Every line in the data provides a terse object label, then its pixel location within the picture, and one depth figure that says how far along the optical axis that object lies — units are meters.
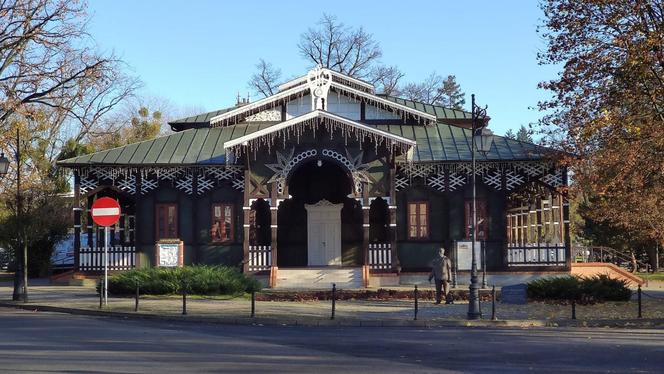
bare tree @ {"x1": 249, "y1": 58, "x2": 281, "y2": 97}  66.31
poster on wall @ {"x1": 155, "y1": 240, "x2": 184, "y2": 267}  30.52
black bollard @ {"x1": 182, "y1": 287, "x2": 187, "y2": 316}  21.09
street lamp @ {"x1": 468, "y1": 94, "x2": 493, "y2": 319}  20.48
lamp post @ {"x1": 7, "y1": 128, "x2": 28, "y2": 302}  25.48
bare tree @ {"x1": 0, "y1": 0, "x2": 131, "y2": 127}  28.66
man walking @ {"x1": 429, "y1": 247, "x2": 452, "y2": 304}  24.91
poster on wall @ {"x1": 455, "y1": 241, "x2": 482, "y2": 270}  30.55
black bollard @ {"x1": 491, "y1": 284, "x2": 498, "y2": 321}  20.34
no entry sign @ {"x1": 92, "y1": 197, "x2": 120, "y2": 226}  23.31
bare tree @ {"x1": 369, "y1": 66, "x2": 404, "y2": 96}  65.83
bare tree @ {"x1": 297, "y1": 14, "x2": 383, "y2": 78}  64.50
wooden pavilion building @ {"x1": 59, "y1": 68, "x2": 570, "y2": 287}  31.41
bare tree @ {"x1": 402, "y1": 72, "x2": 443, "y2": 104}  71.12
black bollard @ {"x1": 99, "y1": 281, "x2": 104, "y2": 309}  22.67
